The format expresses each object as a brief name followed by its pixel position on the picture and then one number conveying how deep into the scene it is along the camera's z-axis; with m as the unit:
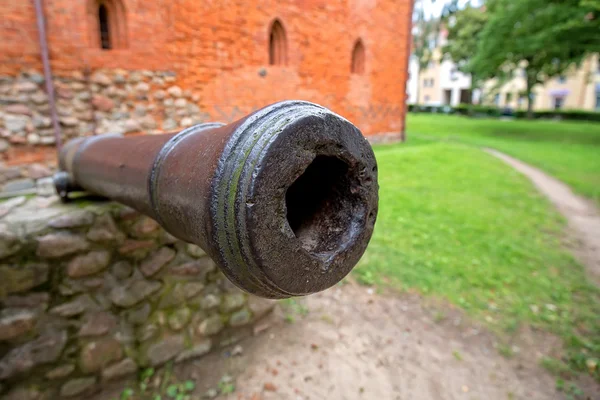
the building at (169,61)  5.52
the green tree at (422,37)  35.72
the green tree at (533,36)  13.65
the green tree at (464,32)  27.06
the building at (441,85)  46.91
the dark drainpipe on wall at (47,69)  5.41
